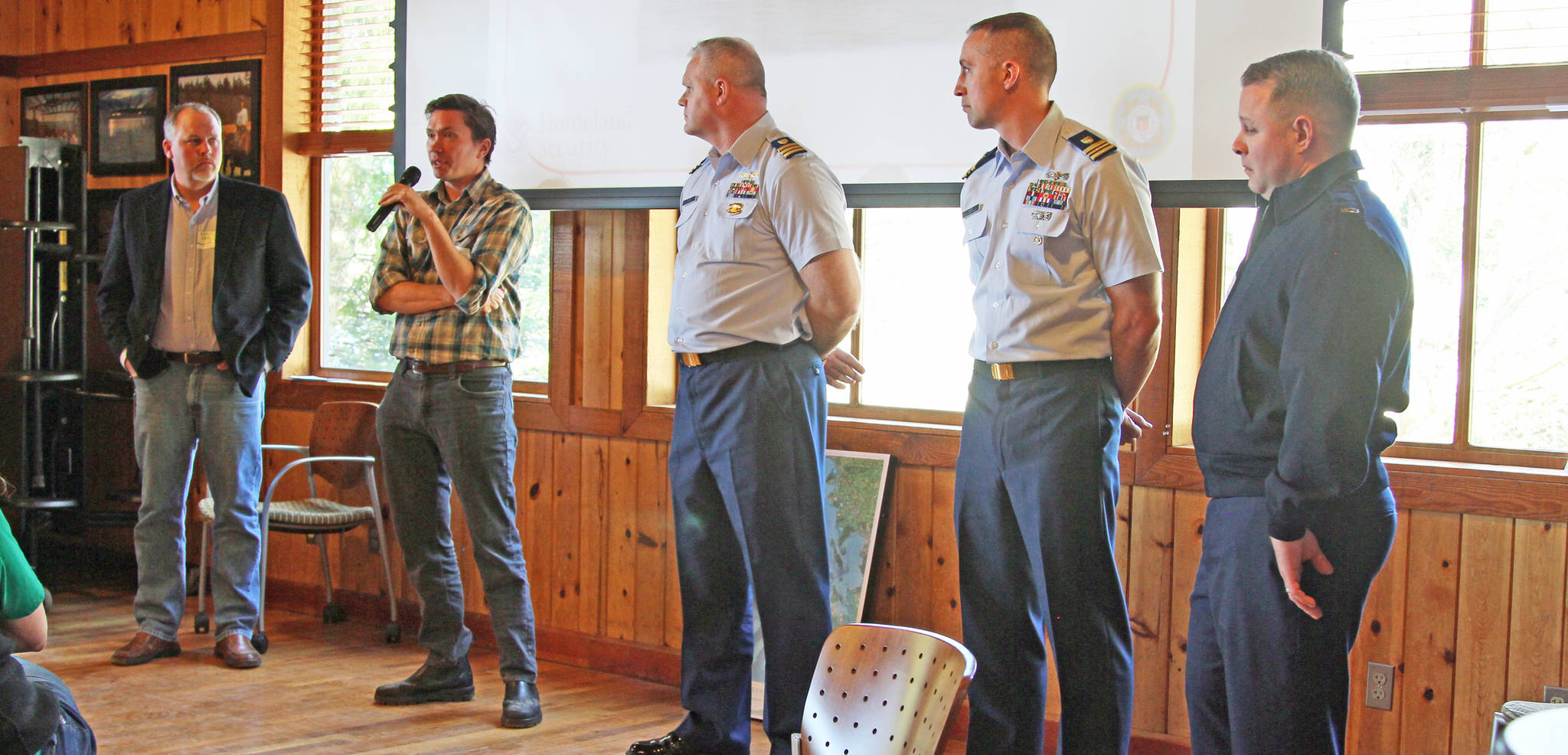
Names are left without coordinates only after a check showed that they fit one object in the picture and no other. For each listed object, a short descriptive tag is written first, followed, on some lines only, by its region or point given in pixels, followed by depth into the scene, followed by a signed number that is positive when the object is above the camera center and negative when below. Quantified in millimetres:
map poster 3523 -537
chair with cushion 4285 -499
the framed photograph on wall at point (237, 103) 4801 +826
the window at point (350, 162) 4621 +596
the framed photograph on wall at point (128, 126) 5086 +769
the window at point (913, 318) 3576 +49
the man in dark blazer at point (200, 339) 3889 -72
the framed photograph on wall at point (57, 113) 5305 +854
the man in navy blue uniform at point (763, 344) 2840 -32
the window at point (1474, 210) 2844 +323
